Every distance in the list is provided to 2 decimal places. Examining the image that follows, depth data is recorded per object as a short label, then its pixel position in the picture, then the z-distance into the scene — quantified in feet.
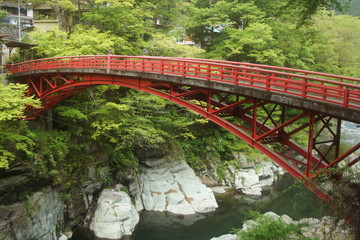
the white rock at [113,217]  51.08
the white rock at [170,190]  62.18
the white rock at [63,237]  48.47
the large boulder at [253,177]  76.33
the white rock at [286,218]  47.39
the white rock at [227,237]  50.42
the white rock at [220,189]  74.26
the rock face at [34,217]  40.70
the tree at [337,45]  101.60
